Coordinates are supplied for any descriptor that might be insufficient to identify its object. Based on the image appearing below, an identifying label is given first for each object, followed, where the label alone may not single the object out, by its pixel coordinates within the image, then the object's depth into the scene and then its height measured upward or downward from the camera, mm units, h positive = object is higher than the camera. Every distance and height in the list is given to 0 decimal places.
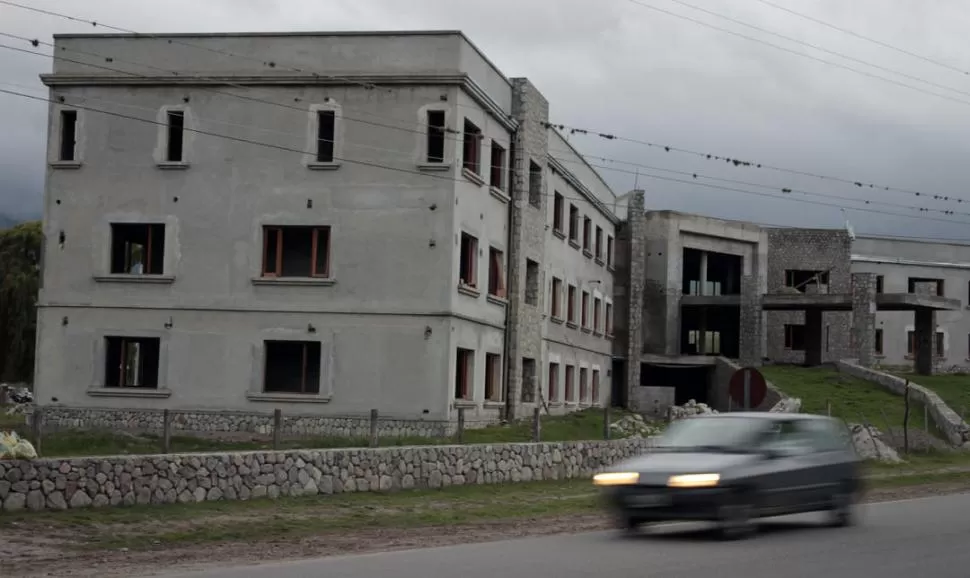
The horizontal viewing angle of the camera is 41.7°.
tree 62656 +1566
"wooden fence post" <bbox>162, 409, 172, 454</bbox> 20359 -1173
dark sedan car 14789 -1137
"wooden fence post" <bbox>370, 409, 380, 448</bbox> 22944 -1118
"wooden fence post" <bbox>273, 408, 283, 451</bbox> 21361 -1101
